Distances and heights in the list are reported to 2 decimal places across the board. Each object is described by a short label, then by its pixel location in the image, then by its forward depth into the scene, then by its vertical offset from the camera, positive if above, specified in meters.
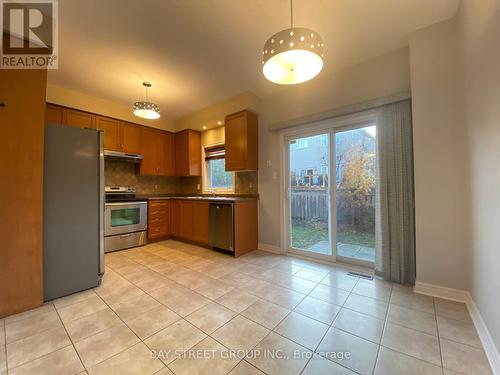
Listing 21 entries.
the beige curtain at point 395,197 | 2.22 -0.10
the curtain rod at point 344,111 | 2.25 +1.04
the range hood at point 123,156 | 3.66 +0.69
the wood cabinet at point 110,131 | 3.70 +1.16
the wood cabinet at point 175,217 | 4.25 -0.56
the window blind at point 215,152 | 4.45 +0.89
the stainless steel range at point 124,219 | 3.48 -0.51
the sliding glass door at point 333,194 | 2.68 -0.07
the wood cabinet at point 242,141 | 3.47 +0.88
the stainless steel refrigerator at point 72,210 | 1.98 -0.19
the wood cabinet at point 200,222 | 3.66 -0.59
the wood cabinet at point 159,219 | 4.06 -0.57
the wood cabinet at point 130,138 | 3.96 +1.11
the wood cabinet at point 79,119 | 3.38 +1.29
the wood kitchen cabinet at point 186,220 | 3.96 -0.58
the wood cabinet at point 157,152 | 4.30 +0.89
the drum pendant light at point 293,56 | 1.28 +0.95
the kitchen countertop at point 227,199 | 3.27 -0.14
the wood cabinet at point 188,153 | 4.56 +0.90
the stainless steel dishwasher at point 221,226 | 3.23 -0.60
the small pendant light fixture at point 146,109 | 3.04 +1.28
